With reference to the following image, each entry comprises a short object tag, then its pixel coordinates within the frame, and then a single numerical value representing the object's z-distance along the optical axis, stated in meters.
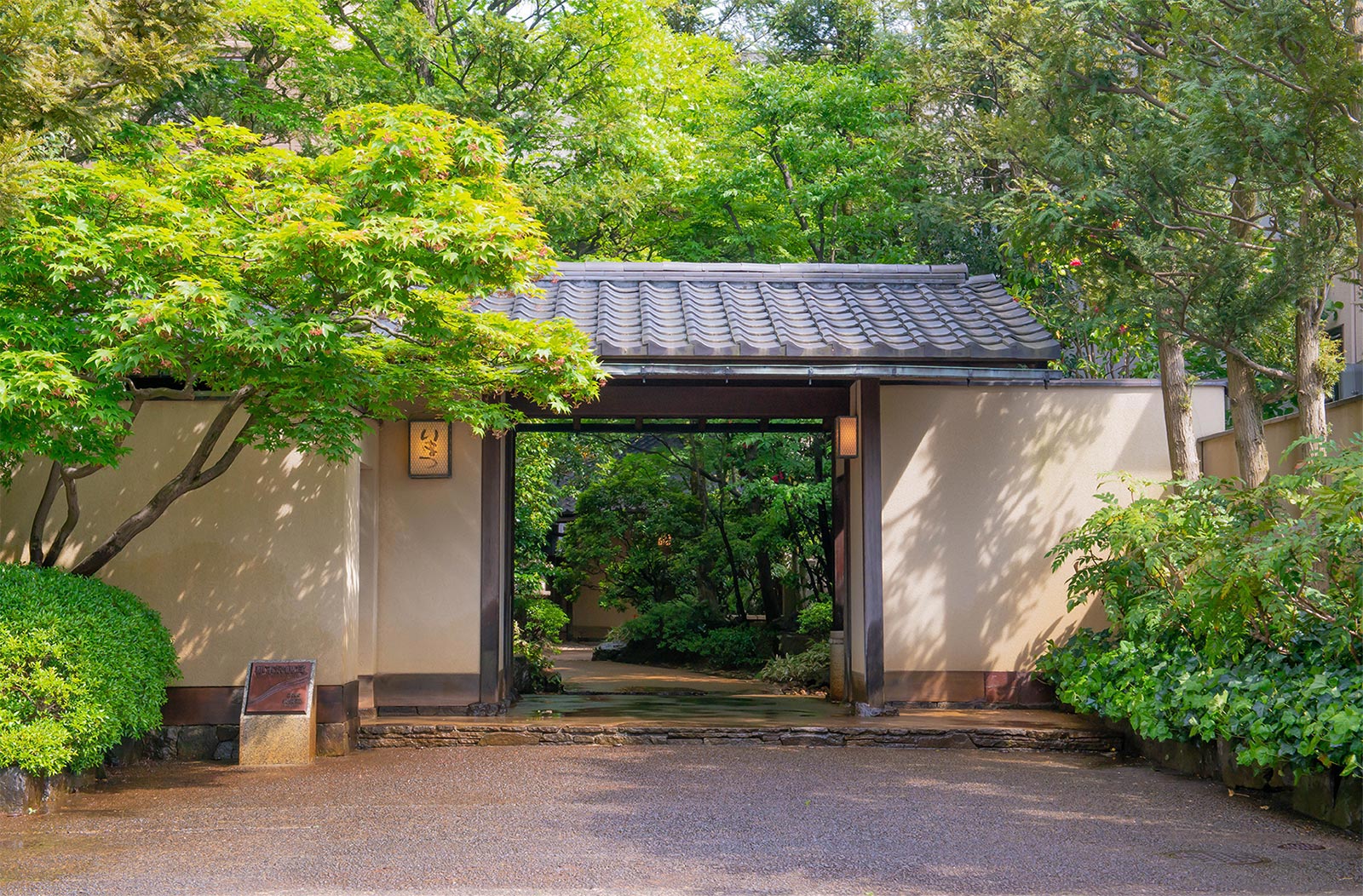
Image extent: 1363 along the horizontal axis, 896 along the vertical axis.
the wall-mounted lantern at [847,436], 9.48
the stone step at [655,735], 8.42
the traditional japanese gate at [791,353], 8.77
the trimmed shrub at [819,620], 15.12
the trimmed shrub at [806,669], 13.29
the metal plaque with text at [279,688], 7.85
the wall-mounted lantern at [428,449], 9.48
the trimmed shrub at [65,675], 6.17
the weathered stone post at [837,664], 11.12
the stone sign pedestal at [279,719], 7.79
